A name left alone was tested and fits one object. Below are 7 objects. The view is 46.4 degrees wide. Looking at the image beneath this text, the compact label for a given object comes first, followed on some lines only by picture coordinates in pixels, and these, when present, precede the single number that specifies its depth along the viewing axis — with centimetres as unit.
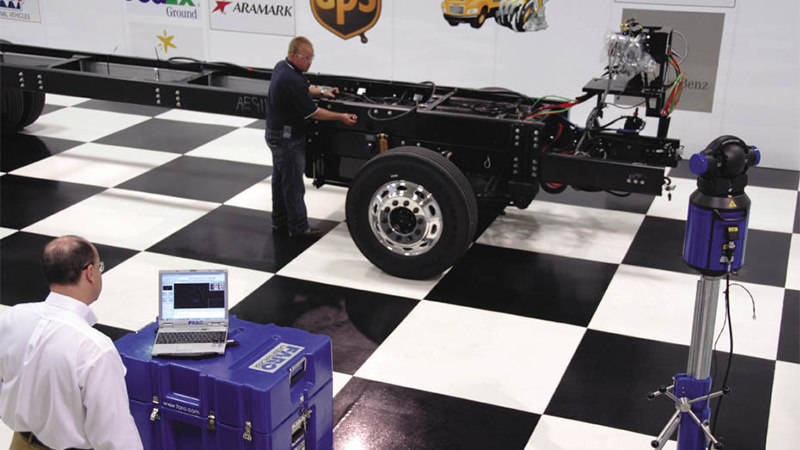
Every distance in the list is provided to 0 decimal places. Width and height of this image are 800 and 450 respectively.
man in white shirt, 269
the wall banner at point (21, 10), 1069
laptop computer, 368
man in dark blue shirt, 587
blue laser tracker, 325
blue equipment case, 341
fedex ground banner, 984
